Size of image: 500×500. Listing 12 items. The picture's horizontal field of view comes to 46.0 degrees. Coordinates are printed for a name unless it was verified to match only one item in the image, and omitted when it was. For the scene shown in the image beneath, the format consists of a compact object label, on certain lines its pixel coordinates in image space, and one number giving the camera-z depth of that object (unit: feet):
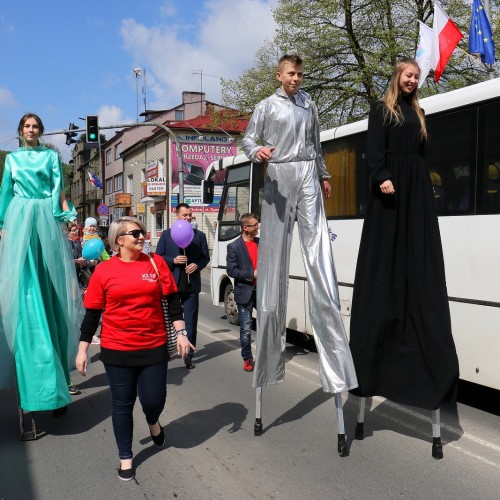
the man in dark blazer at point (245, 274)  23.38
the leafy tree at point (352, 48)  64.59
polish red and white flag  44.96
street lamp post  164.14
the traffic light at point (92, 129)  74.49
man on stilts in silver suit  14.10
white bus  16.99
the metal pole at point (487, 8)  42.83
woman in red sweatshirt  12.57
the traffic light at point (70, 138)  81.13
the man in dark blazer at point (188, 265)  23.73
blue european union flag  42.98
